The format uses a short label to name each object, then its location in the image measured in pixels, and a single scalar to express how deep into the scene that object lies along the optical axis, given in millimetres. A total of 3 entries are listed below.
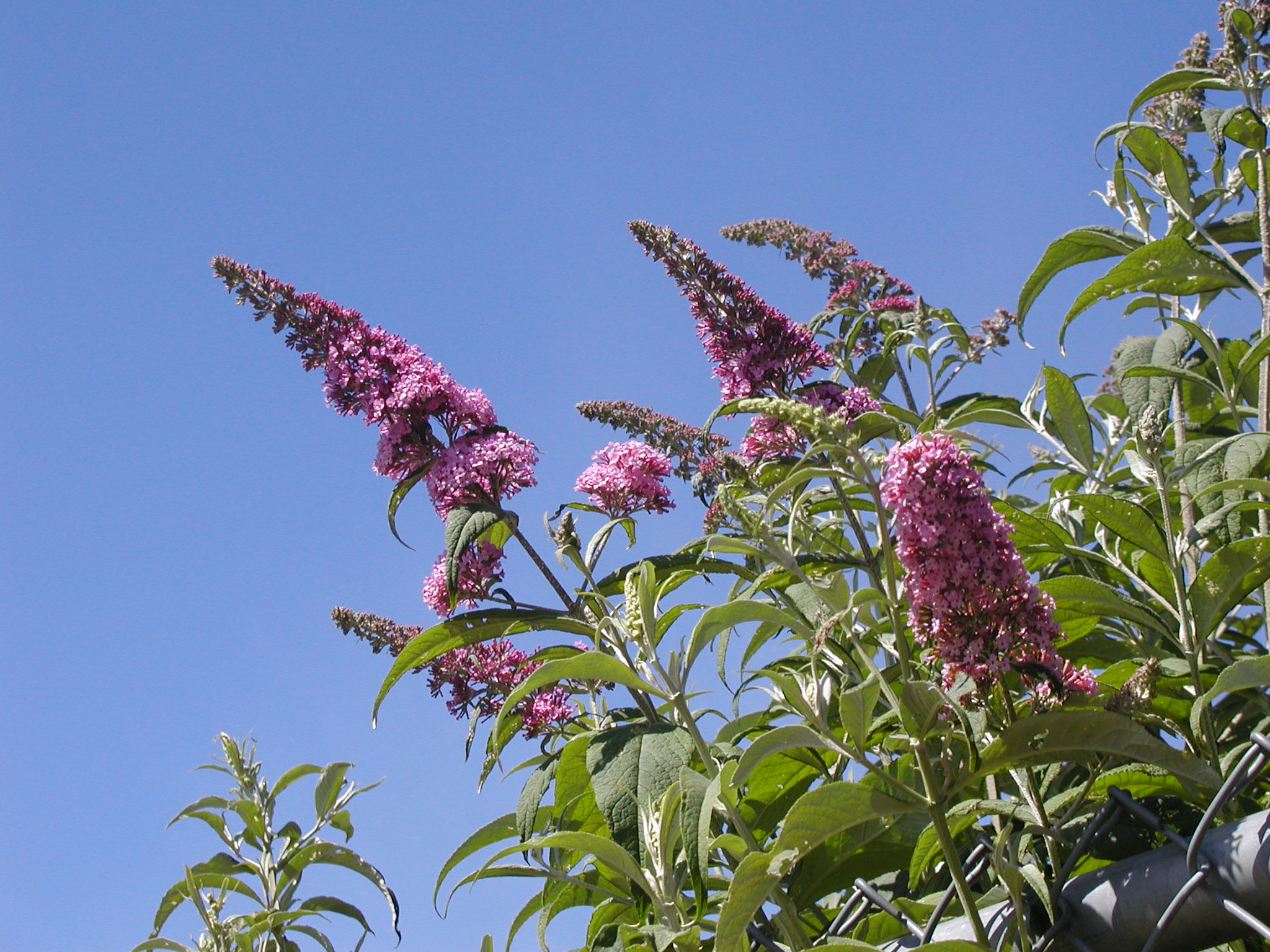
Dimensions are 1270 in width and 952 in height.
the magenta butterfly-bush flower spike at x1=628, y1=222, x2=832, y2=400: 2961
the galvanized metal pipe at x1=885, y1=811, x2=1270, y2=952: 1258
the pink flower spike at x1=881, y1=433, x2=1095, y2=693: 1417
